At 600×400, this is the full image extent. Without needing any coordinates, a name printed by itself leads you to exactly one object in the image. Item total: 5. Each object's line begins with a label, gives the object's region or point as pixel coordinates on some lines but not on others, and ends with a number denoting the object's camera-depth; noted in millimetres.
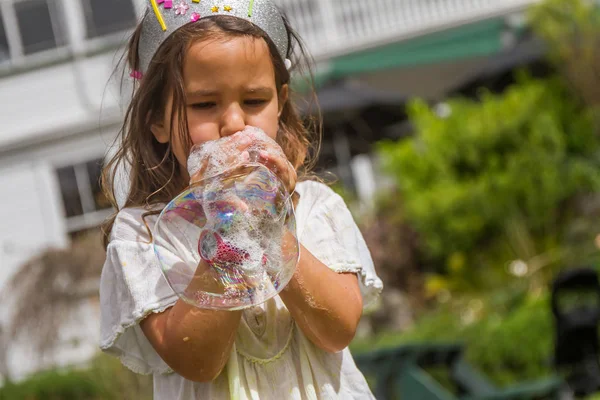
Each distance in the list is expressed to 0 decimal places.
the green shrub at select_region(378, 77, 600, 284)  8758
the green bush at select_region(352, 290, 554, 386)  5441
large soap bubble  1535
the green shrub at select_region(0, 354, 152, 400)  7068
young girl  1586
